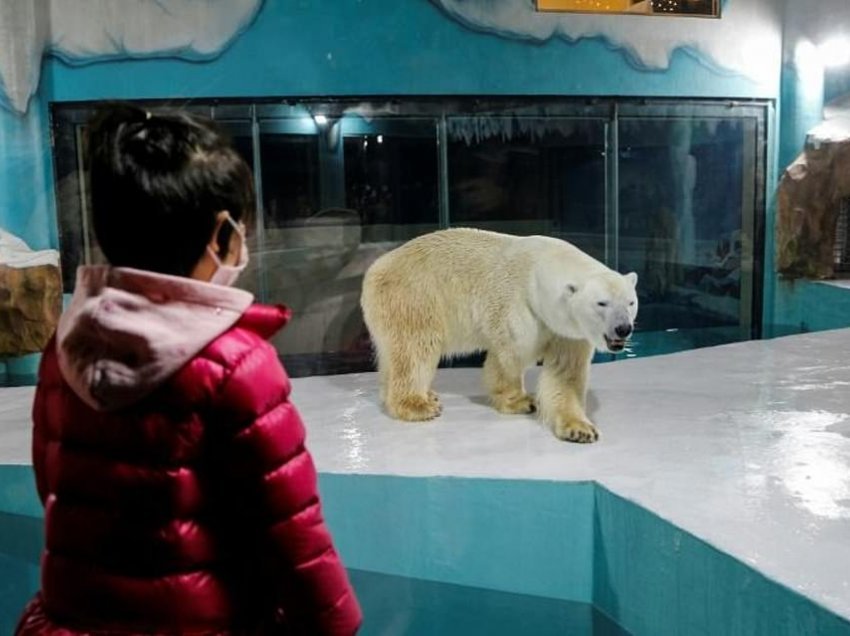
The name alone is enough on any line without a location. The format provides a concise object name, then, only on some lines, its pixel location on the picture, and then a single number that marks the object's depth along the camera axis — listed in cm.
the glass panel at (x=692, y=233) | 710
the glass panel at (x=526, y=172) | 640
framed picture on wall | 625
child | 98
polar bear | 325
